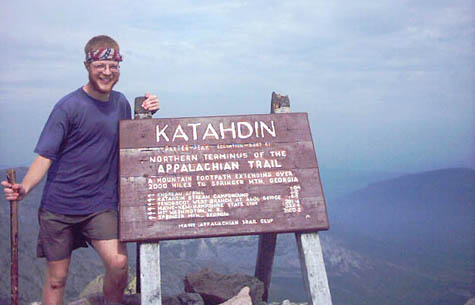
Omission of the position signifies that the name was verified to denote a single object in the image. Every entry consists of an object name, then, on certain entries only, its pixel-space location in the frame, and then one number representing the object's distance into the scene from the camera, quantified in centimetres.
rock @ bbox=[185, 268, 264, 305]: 627
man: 413
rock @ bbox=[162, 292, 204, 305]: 575
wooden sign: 421
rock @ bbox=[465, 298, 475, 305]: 741
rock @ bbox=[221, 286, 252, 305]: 481
